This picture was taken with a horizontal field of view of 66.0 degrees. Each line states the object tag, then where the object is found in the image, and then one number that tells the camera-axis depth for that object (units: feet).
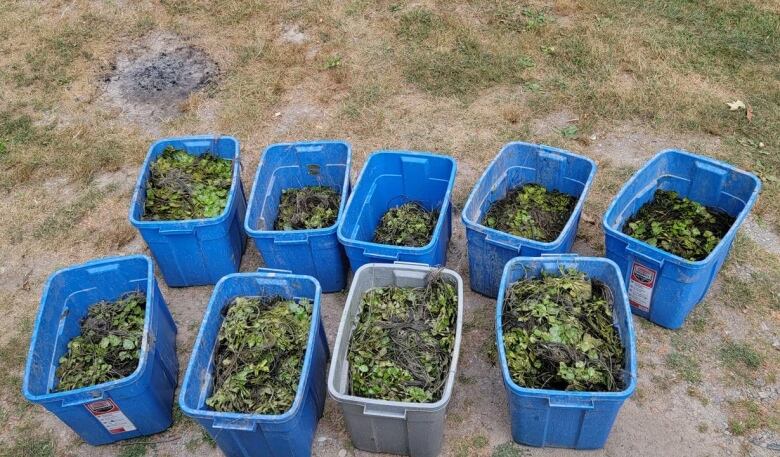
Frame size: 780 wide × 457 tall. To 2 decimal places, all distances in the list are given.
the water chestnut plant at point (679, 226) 11.80
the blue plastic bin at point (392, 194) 11.94
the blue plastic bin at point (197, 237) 12.21
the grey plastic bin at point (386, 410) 9.36
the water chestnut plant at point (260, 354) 10.02
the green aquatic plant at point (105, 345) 10.75
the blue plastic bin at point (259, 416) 9.33
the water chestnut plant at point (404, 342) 10.03
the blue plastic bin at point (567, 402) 9.24
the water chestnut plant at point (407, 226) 12.90
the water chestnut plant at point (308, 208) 13.34
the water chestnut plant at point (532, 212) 12.61
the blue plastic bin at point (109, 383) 9.96
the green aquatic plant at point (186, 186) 13.17
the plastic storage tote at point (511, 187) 11.43
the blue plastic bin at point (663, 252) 10.88
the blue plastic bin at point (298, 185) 12.05
